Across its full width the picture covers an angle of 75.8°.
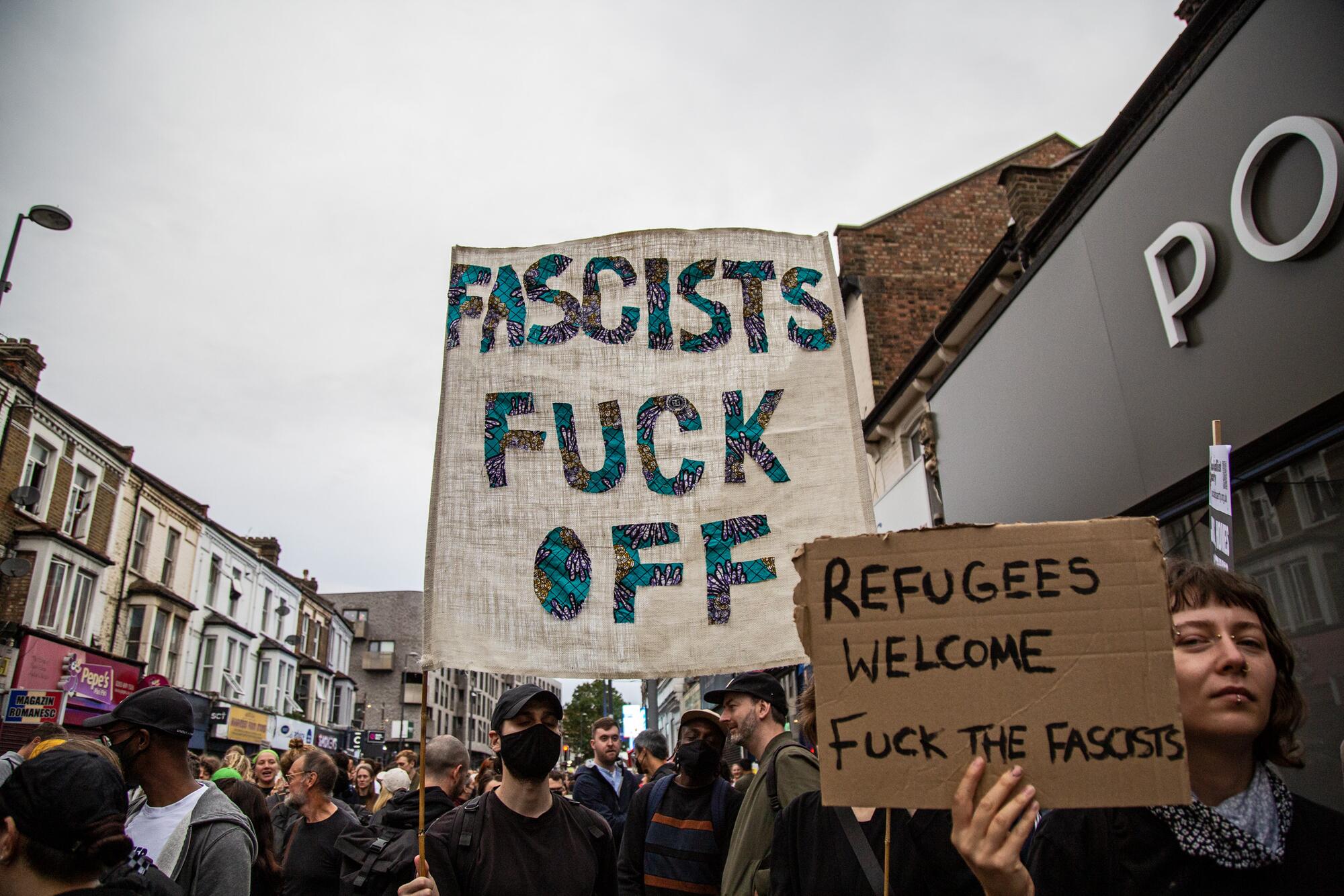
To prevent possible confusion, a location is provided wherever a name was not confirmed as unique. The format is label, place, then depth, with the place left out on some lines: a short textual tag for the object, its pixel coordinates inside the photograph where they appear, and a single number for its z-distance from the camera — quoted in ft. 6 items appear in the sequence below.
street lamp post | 40.22
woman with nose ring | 5.54
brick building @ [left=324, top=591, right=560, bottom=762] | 209.26
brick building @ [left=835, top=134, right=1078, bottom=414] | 56.95
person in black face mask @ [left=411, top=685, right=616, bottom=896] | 10.33
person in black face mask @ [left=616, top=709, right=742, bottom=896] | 14.05
